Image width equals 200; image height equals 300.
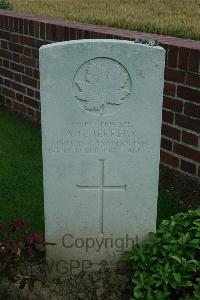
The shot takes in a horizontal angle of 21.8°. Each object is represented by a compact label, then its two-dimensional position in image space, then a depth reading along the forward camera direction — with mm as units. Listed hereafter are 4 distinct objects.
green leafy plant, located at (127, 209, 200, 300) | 2725
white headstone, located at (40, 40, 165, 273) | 2713
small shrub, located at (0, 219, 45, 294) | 2775
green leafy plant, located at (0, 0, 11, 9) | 7909
